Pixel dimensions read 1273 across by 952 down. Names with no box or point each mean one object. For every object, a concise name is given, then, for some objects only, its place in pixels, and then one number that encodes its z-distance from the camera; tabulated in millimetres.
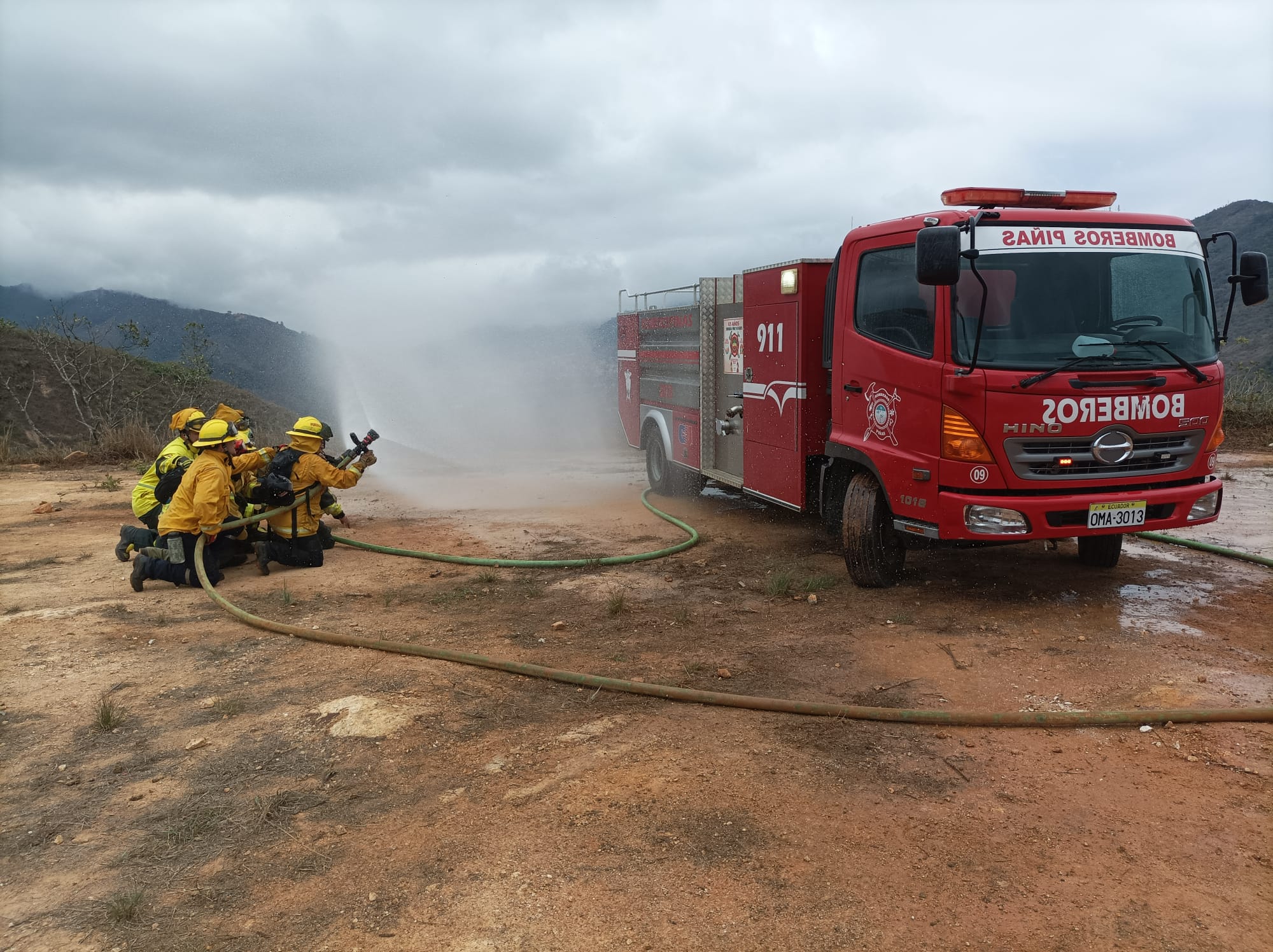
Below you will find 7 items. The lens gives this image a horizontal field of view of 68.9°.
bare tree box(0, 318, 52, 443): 37156
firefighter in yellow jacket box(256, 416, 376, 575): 8047
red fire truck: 5688
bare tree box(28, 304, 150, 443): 22125
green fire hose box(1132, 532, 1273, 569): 7195
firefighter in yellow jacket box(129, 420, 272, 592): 7359
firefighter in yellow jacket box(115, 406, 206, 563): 7852
